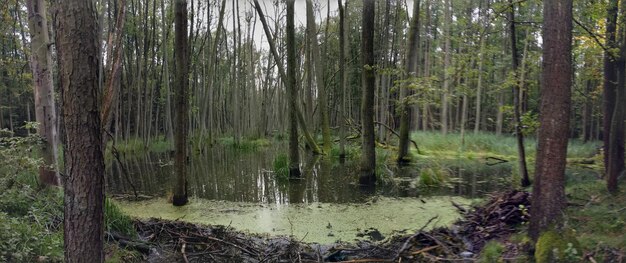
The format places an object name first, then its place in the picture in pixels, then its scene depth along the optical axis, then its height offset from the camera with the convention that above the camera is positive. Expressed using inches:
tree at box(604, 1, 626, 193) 200.8 +7.3
